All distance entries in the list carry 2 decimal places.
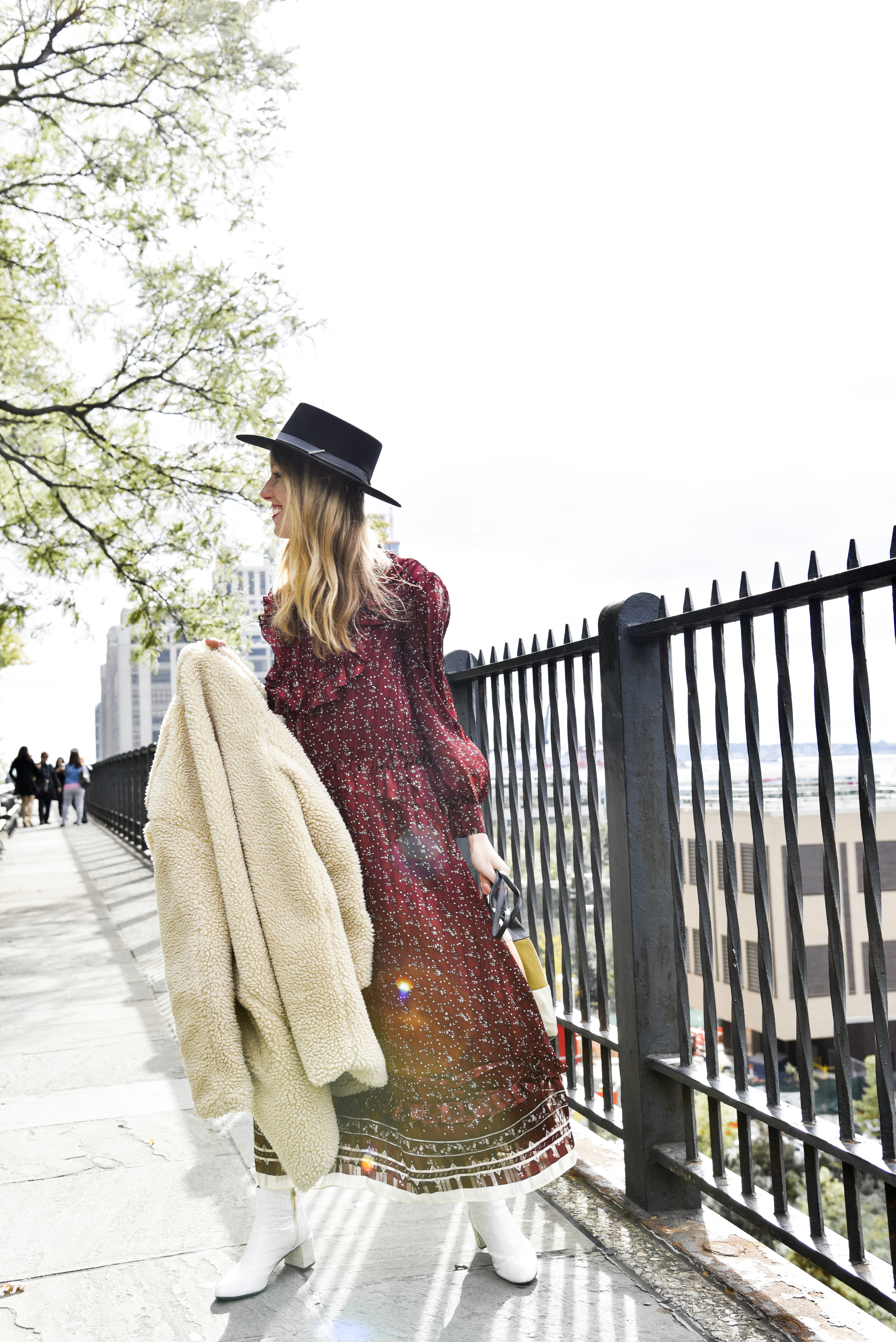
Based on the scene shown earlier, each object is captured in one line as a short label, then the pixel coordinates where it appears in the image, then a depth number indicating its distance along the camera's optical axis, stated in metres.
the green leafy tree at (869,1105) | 39.53
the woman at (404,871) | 2.31
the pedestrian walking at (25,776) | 24.28
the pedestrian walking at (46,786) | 27.75
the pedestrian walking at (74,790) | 26.48
